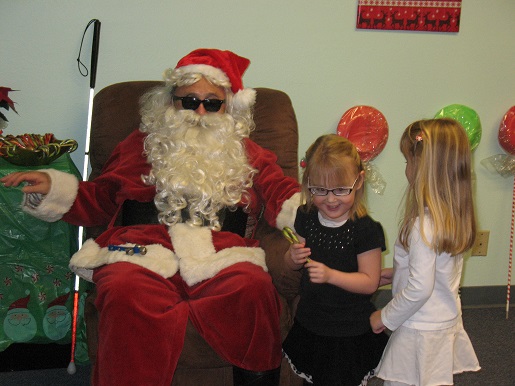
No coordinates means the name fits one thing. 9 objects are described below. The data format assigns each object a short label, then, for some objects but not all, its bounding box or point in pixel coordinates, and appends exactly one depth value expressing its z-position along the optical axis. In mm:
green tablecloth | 2449
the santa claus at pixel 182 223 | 1874
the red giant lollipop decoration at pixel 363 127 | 3084
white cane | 2697
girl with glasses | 1790
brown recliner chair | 2654
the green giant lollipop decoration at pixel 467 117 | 3146
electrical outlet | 3445
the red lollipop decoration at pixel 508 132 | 3232
